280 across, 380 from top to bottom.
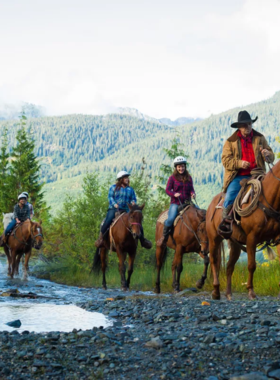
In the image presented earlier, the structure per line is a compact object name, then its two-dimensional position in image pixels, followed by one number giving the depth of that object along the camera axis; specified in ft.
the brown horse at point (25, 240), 61.72
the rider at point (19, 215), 63.77
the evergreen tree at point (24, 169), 149.49
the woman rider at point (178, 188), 45.24
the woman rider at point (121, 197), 49.14
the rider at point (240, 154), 32.81
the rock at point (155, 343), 18.93
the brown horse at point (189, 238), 43.68
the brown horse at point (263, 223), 30.45
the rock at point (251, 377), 14.90
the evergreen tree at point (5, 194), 144.56
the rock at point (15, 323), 24.97
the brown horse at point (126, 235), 46.73
